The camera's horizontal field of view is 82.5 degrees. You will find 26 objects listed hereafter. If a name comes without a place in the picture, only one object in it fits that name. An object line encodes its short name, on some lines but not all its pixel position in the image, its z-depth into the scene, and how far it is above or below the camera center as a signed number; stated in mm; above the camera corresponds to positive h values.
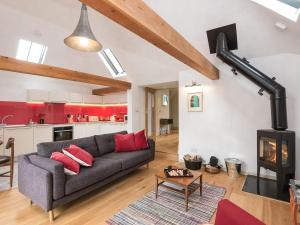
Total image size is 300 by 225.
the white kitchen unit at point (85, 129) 5793 -516
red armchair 913 -574
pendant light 2078 +950
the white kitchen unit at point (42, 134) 4695 -531
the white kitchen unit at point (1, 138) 4054 -541
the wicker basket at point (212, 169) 3615 -1172
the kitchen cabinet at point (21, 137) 4176 -565
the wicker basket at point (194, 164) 3792 -1119
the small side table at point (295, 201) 1758 -908
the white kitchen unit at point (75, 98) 5918 +611
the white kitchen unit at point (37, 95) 4973 +585
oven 5183 -570
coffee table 2236 -894
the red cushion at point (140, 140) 3686 -556
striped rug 2037 -1258
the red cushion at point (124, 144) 3592 -616
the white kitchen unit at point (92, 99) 6382 +616
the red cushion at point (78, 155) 2479 -596
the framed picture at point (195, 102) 4096 +308
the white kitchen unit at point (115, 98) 6590 +655
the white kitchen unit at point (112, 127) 5977 -441
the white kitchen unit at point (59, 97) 5406 +601
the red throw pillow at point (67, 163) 2271 -643
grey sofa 1999 -816
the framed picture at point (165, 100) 8120 +698
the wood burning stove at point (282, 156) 2568 -641
